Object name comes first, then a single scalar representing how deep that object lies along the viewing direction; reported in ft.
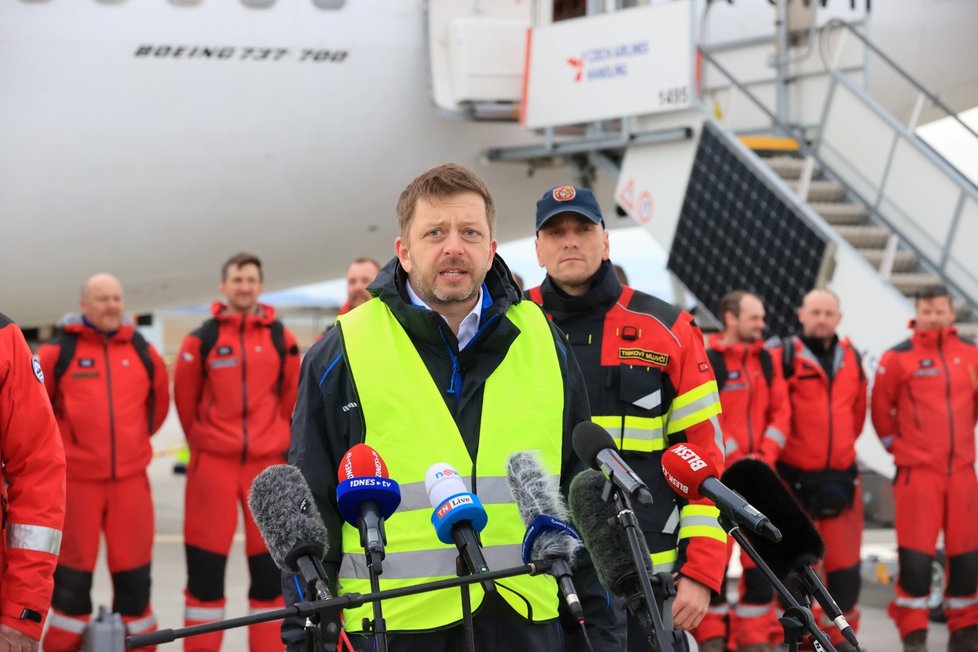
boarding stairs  30.94
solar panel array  29.25
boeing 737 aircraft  27.40
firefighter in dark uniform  13.08
